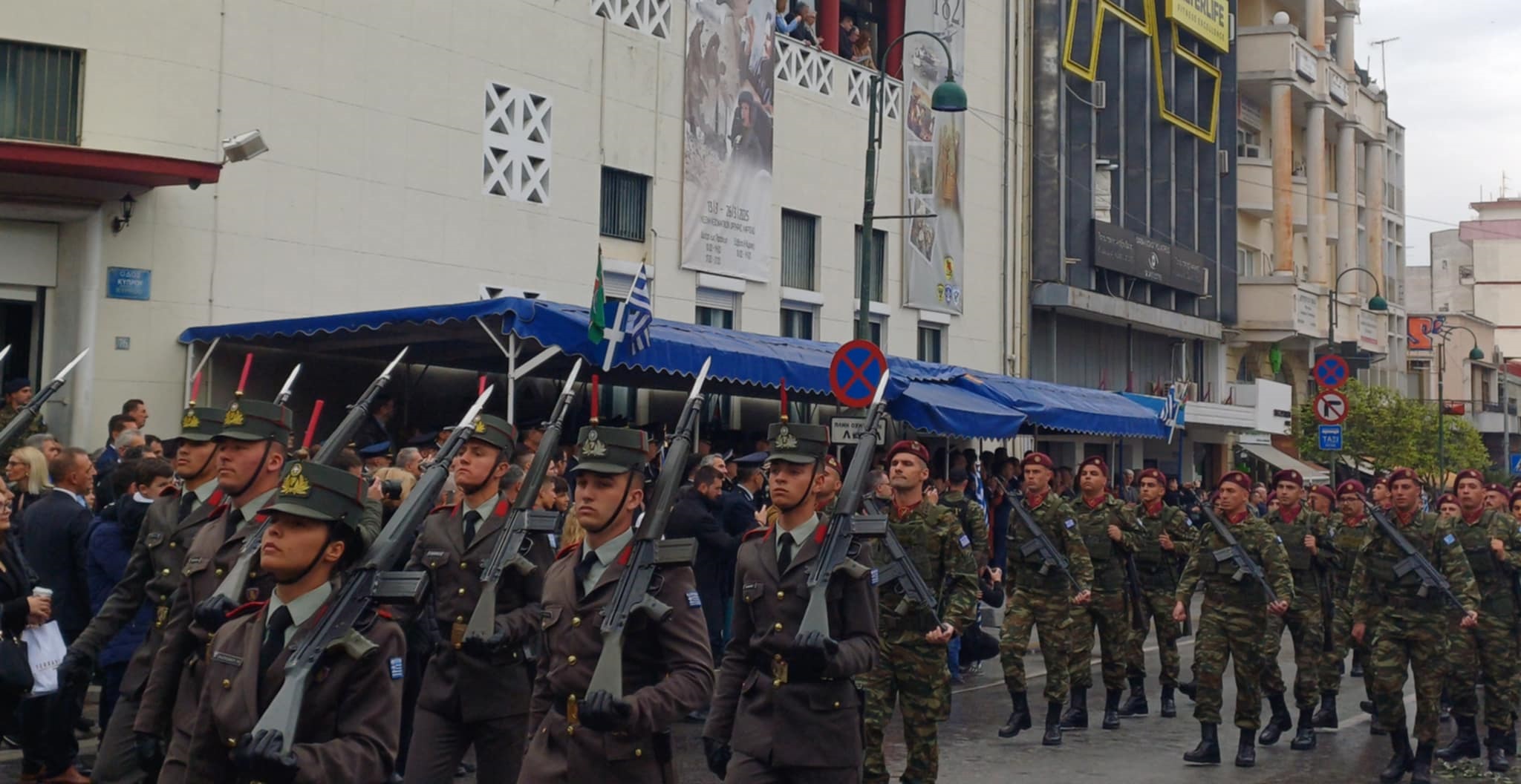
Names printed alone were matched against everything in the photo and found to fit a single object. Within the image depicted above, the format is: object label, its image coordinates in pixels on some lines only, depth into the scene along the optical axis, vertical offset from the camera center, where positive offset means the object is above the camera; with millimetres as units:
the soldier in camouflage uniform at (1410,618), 11172 -1031
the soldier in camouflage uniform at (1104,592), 12906 -1062
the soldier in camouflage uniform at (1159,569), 13773 -929
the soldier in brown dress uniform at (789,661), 6387 -809
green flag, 14609 +1197
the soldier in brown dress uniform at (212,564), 5574 -462
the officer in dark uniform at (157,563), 6531 -522
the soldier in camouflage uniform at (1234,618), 11359 -1093
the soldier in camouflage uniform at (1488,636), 11883 -1204
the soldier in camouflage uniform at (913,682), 8750 -1209
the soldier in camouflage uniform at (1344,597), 13039 -1097
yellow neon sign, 35250 +9628
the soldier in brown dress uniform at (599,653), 5570 -709
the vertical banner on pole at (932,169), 29531 +5351
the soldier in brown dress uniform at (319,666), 4445 -608
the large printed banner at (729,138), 24250 +4815
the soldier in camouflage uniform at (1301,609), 12266 -1118
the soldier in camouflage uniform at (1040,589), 12367 -988
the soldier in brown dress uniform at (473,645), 7082 -850
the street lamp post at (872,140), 19141 +3748
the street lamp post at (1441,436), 46388 +1004
